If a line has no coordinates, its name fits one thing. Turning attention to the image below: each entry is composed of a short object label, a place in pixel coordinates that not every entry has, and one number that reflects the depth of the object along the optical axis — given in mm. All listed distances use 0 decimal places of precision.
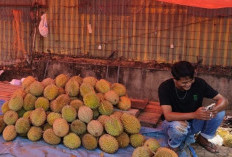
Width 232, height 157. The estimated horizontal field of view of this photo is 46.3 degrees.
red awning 4457
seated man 3494
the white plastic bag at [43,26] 7074
